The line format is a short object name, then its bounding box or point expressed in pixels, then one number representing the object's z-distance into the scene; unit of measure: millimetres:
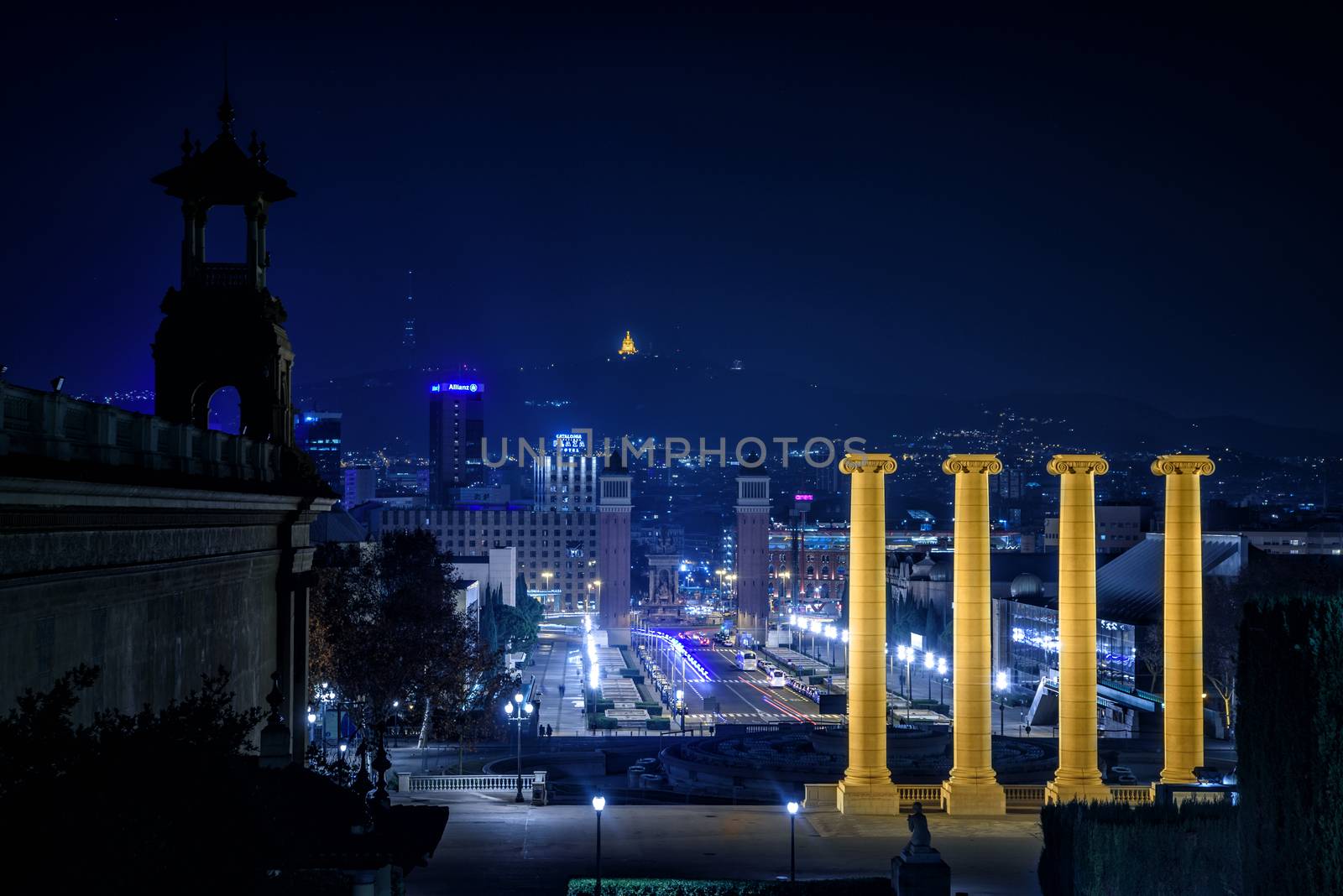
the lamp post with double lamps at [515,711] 92094
